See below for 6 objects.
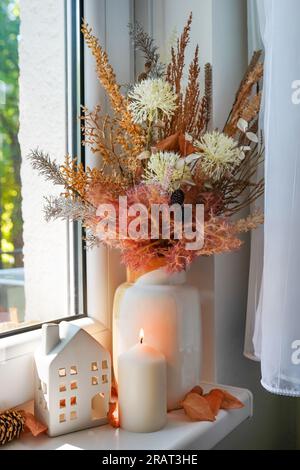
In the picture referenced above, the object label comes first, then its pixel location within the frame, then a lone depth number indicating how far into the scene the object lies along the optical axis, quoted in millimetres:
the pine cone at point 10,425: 740
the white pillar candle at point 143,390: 786
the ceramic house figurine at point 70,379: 775
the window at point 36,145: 903
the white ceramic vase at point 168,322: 869
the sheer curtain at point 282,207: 842
